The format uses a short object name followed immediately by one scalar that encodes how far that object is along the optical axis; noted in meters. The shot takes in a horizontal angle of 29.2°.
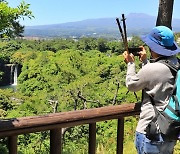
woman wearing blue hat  1.91
